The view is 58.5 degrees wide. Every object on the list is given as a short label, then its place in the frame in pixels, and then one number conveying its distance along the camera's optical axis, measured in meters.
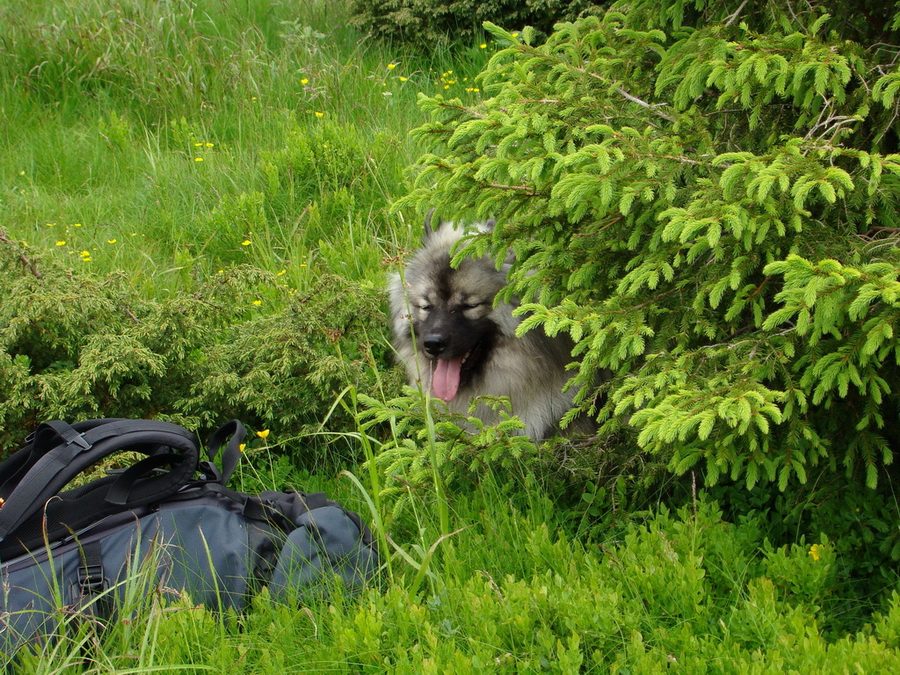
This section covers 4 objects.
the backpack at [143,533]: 2.33
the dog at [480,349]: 3.52
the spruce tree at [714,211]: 2.10
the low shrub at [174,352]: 3.28
